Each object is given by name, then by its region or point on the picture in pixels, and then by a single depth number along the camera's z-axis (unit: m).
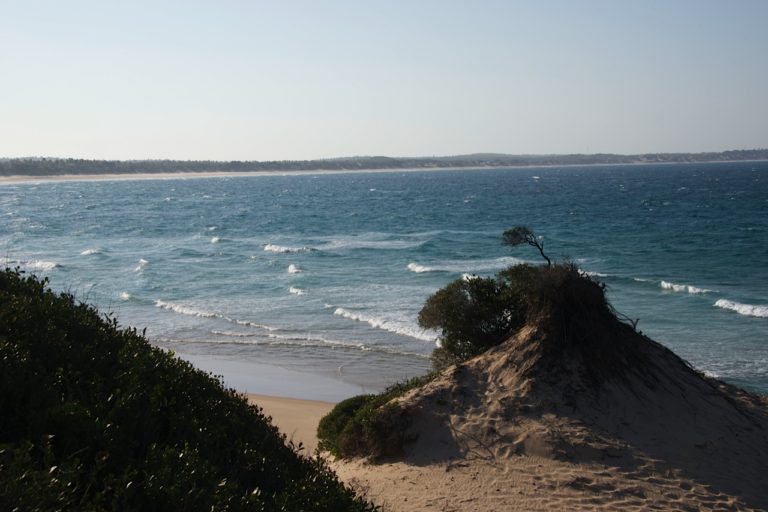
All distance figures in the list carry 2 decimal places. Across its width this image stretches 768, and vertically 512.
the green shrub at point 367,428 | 10.94
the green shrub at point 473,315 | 13.02
